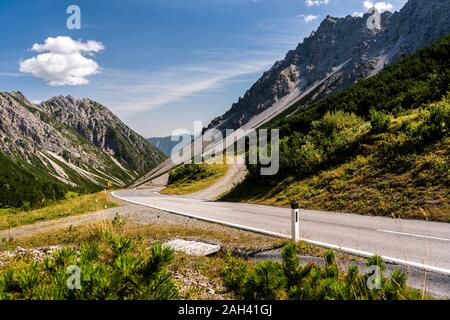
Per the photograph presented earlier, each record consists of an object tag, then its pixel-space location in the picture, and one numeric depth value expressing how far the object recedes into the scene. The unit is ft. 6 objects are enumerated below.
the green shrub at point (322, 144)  79.15
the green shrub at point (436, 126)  61.21
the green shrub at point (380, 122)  74.49
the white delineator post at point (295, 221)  32.63
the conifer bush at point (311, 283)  13.55
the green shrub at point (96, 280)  11.68
